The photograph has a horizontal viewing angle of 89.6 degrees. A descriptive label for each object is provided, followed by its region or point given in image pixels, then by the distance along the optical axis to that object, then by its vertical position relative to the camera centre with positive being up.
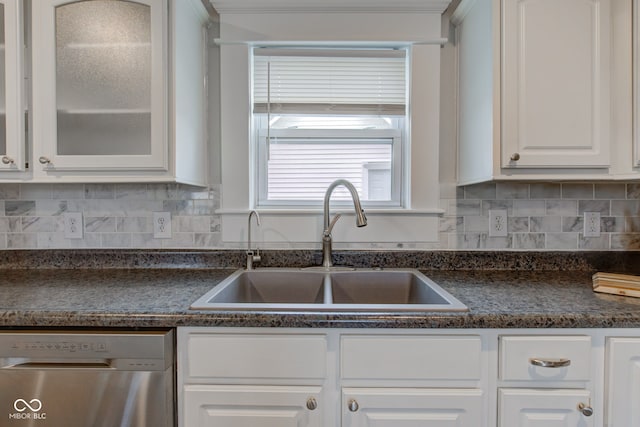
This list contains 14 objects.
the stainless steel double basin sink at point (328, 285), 1.35 -0.33
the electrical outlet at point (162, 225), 1.47 -0.08
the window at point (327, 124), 1.52 +0.41
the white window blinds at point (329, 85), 1.52 +0.58
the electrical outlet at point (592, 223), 1.44 -0.07
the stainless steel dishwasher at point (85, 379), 0.85 -0.45
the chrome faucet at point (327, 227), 1.35 -0.08
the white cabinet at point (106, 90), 1.16 +0.43
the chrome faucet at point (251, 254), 1.40 -0.20
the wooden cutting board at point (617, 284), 1.02 -0.25
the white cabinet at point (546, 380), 0.86 -0.47
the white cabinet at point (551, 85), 1.14 +0.43
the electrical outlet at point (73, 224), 1.46 -0.07
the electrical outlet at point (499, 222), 1.46 -0.07
